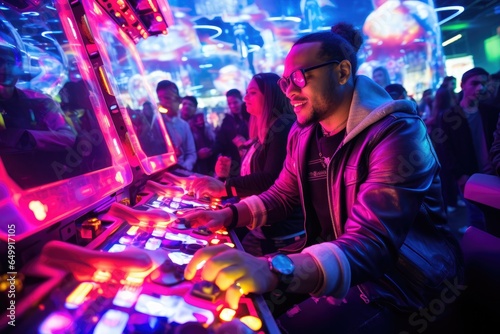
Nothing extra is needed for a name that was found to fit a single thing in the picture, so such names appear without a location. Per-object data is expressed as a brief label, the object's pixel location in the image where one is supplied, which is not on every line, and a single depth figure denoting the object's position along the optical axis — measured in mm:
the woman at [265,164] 2045
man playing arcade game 855
